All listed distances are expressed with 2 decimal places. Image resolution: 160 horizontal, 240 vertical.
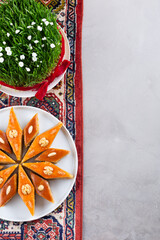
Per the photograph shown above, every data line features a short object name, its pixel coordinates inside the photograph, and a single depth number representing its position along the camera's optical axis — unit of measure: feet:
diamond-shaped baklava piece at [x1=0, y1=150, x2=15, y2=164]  3.43
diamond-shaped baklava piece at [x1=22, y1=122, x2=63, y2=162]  3.41
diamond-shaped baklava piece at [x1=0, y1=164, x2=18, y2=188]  3.35
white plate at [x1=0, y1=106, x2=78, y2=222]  3.45
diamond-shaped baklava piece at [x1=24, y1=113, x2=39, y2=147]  3.41
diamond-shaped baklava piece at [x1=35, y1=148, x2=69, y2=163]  3.43
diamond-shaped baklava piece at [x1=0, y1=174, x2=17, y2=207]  3.32
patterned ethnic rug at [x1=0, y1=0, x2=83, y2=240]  3.67
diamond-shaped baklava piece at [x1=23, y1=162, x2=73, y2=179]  3.35
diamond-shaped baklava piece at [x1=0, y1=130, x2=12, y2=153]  3.43
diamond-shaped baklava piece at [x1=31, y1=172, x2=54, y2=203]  3.33
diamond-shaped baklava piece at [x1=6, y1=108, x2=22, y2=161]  3.40
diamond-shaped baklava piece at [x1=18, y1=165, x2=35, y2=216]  3.31
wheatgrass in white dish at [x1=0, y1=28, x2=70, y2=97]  3.33
